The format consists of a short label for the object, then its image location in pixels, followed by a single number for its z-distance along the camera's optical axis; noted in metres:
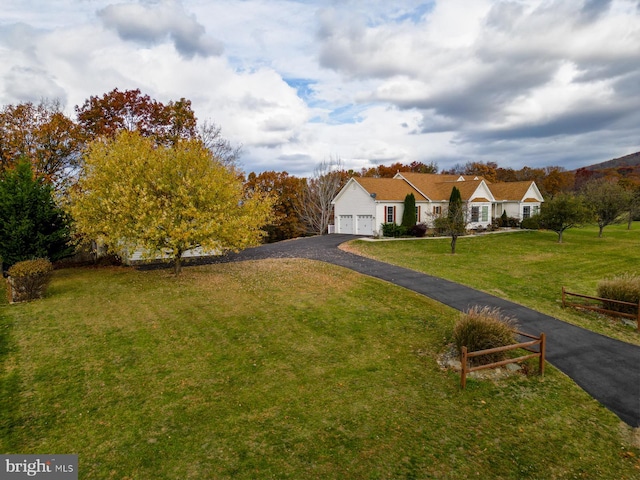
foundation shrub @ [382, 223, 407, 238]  37.62
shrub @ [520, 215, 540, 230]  41.34
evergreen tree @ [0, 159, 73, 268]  19.75
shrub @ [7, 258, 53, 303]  15.94
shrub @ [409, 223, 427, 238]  37.47
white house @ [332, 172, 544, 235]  39.41
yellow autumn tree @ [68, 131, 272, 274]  17.00
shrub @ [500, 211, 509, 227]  45.09
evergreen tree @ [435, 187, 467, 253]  28.05
